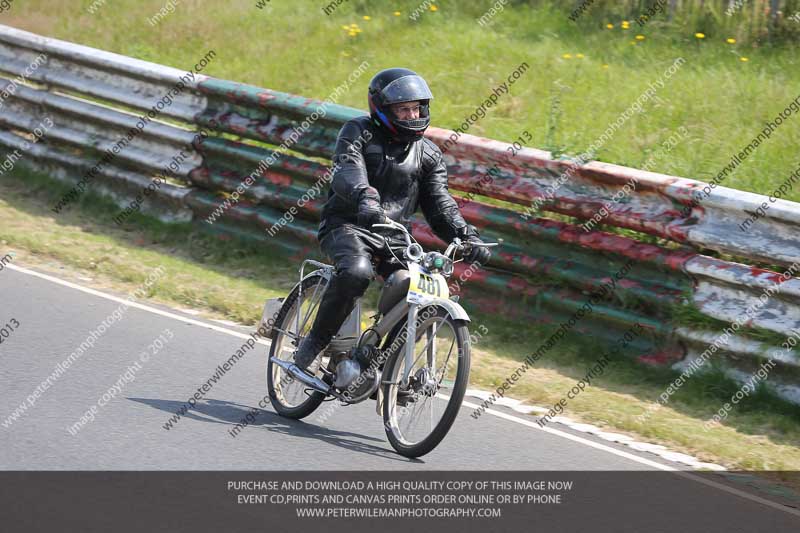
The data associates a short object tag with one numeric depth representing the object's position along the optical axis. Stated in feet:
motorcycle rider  42.93
